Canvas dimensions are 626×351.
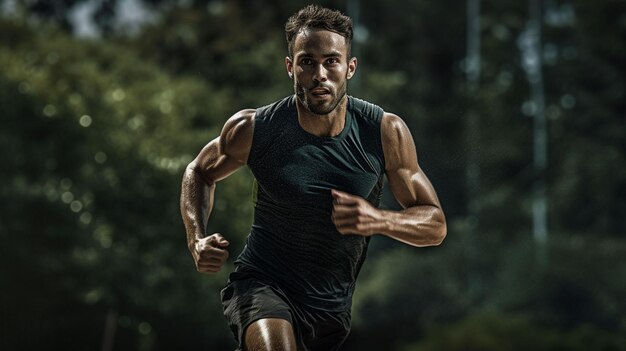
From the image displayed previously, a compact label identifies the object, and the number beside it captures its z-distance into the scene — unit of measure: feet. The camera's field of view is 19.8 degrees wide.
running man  26.01
